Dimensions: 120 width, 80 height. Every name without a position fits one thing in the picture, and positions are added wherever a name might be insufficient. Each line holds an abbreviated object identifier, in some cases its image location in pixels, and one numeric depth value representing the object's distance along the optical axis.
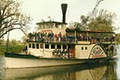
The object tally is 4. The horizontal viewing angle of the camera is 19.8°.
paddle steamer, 33.84
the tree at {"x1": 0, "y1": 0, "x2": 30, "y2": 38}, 51.19
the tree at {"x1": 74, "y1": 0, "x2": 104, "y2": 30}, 66.25
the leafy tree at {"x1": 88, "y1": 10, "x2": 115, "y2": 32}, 67.56
